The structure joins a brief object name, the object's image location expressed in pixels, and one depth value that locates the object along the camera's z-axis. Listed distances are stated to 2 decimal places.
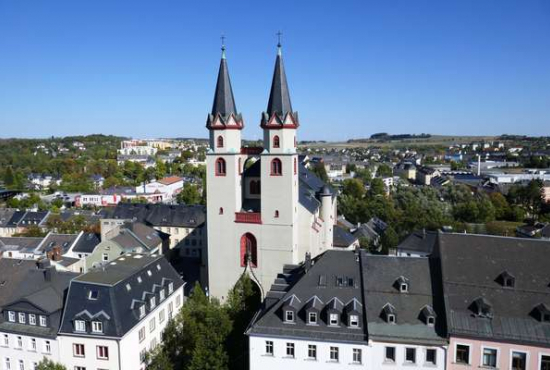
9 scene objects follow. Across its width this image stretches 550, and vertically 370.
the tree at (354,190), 126.81
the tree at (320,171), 158.62
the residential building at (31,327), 34.12
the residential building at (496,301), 28.39
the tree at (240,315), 34.00
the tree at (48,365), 31.80
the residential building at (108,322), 33.31
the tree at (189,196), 116.69
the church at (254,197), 46.06
